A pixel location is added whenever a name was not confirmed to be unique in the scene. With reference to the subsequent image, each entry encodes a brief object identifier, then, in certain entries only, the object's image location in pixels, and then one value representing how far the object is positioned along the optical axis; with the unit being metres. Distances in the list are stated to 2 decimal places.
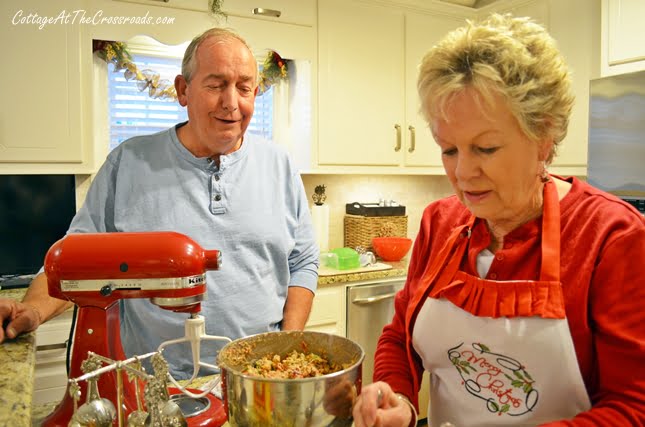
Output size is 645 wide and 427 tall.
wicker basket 3.36
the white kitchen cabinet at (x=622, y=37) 2.53
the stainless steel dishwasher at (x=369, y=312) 2.89
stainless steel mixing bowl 0.71
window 2.88
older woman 0.86
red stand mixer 0.87
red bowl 3.23
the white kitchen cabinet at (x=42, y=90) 2.32
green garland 2.71
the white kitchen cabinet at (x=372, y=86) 3.06
